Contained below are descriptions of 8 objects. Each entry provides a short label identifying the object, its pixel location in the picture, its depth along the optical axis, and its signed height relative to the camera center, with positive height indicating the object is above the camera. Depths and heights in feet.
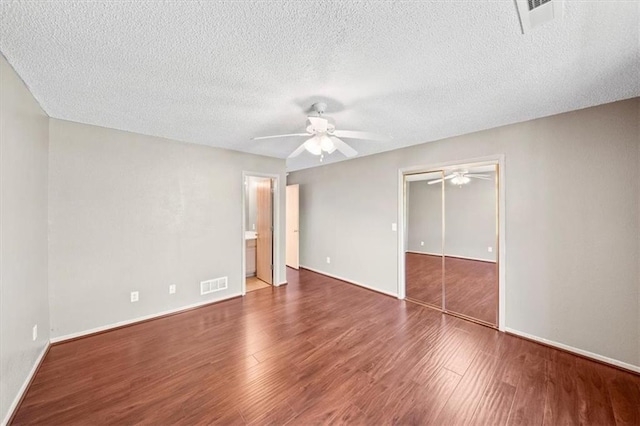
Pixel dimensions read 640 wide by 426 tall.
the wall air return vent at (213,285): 11.98 -3.73
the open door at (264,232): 15.25 -1.27
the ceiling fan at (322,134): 6.98 +2.46
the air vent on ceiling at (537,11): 3.89 +3.46
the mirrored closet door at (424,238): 11.87 -1.34
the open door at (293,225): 18.61 -0.96
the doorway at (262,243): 15.15 -2.05
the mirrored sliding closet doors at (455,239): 9.98 -1.31
